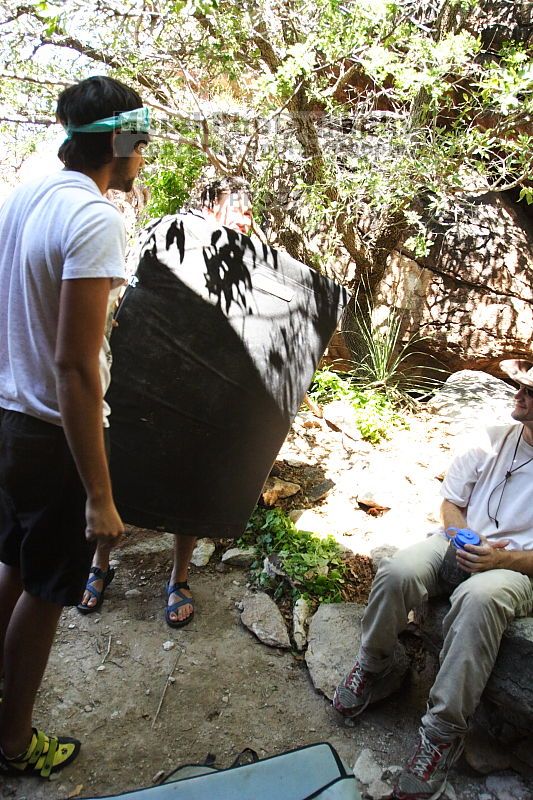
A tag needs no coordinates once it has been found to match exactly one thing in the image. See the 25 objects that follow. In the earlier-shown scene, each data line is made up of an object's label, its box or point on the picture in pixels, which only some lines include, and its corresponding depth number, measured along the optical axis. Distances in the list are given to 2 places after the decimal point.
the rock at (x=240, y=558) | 3.18
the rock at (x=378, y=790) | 2.05
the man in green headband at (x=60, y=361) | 1.38
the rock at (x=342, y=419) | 4.46
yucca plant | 5.27
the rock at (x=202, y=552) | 3.18
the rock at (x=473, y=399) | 4.54
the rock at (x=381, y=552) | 3.18
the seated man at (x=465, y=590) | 2.03
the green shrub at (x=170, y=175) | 4.40
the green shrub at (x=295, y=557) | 2.98
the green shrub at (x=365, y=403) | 4.48
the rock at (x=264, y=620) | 2.70
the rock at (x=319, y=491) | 3.76
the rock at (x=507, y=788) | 2.08
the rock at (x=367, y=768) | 2.11
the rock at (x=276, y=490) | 3.56
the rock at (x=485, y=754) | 2.16
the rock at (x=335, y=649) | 2.47
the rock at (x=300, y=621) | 2.71
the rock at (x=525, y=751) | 2.14
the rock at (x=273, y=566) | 3.04
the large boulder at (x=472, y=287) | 5.51
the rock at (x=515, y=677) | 2.01
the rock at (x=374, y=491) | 3.59
